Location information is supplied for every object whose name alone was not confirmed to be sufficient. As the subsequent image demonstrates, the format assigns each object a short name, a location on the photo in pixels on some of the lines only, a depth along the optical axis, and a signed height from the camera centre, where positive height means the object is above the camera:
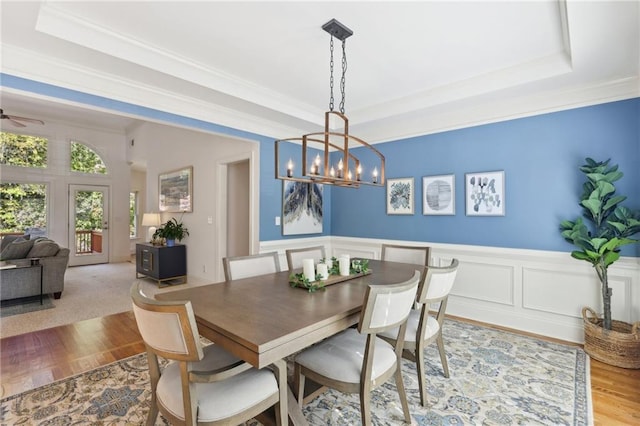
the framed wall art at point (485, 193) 3.39 +0.26
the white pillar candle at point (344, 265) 2.43 -0.41
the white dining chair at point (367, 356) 1.49 -0.83
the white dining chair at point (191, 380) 1.19 -0.80
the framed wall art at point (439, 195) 3.76 +0.27
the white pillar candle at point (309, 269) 2.17 -0.40
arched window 7.26 +1.40
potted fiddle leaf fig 2.47 -0.23
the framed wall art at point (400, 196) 4.14 +0.28
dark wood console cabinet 5.25 -0.86
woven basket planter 2.44 -1.10
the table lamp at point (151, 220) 5.99 -0.10
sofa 3.96 -0.75
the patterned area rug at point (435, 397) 1.86 -1.28
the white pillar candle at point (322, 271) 2.27 -0.43
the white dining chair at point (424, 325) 1.92 -0.81
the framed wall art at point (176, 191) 5.66 +0.50
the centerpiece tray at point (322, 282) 2.06 -0.49
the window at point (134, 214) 9.61 +0.04
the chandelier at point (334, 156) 2.24 +0.90
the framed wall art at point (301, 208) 4.47 +0.12
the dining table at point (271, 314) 1.29 -0.52
